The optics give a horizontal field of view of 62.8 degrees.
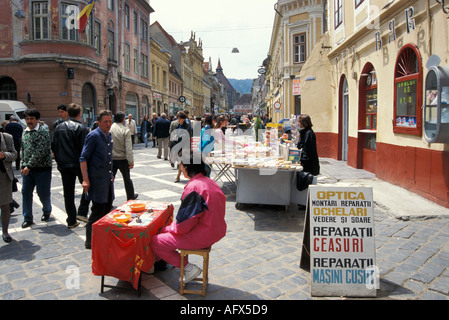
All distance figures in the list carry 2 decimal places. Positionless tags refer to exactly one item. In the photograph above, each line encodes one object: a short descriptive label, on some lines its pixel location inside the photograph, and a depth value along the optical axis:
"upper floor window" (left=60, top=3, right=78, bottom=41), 20.45
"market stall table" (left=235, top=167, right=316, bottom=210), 6.68
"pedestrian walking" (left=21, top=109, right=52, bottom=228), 5.81
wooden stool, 3.42
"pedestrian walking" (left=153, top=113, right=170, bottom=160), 14.15
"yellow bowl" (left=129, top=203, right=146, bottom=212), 3.99
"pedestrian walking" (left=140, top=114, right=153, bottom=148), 21.62
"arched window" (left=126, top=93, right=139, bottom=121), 29.29
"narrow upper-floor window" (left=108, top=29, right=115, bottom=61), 26.11
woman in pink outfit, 3.33
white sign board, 3.55
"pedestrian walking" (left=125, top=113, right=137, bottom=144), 15.38
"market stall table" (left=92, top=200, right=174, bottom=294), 3.47
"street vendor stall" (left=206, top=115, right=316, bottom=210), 6.41
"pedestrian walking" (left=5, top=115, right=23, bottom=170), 12.08
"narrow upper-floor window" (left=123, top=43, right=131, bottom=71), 28.81
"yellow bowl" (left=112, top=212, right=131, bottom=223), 3.63
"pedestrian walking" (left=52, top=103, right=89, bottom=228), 5.75
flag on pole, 18.81
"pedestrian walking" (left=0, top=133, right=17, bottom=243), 5.07
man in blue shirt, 4.84
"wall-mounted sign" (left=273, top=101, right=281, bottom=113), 21.83
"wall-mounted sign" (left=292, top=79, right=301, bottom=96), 16.91
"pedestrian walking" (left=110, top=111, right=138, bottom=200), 6.77
